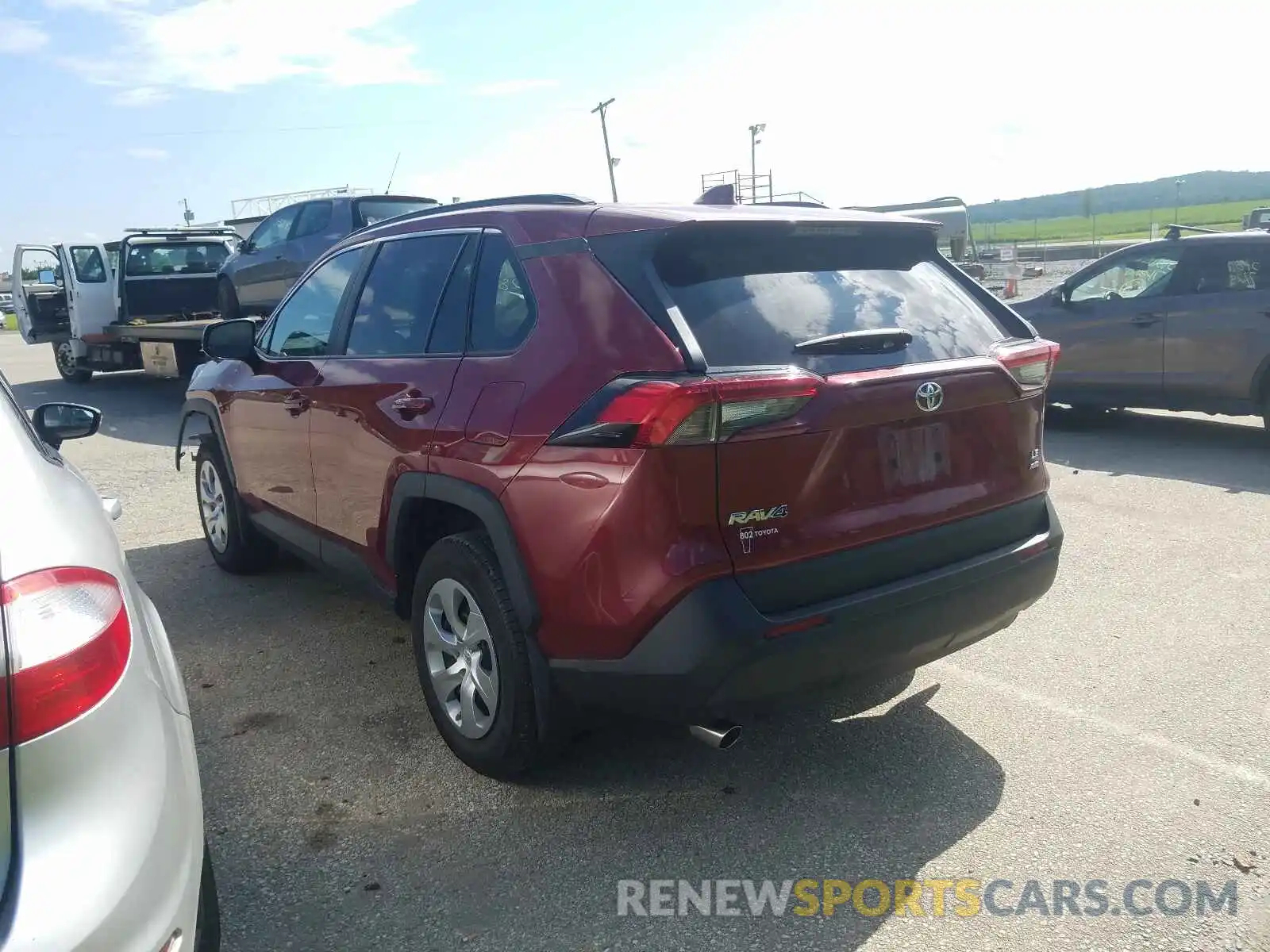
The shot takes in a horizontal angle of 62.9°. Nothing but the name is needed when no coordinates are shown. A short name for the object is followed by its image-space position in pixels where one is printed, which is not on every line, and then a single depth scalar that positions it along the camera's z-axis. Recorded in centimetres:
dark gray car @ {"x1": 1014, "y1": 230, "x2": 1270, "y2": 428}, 823
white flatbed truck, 1390
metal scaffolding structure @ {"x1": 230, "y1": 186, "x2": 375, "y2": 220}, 1711
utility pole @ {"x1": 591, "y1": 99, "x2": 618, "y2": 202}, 4047
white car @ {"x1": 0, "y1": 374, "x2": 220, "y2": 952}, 165
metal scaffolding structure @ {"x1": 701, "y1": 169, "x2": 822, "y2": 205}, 3062
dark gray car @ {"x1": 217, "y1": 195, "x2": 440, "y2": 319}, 1134
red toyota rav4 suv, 269
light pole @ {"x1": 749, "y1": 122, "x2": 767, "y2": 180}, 4566
